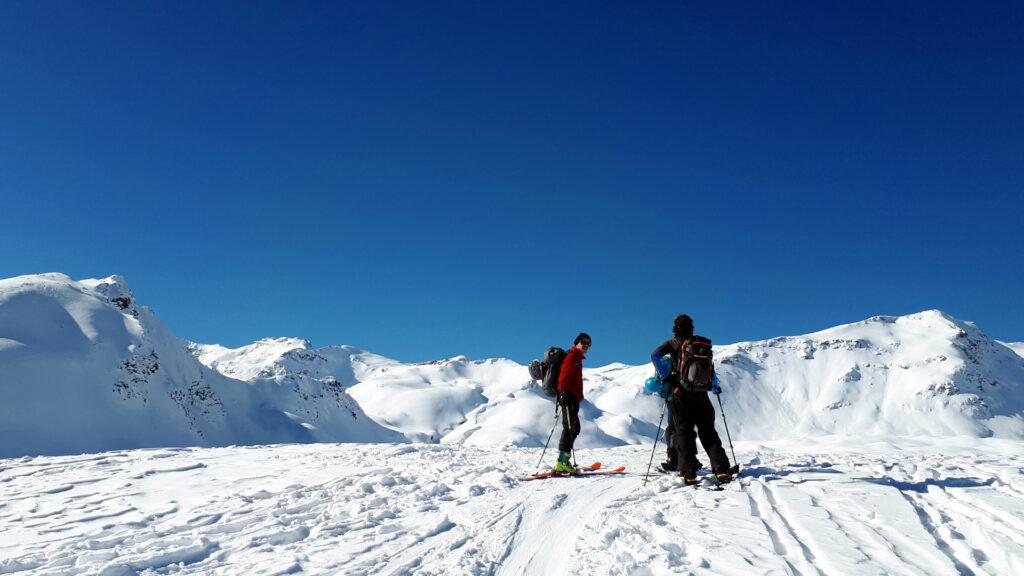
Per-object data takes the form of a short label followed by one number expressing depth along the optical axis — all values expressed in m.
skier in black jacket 8.11
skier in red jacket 9.64
